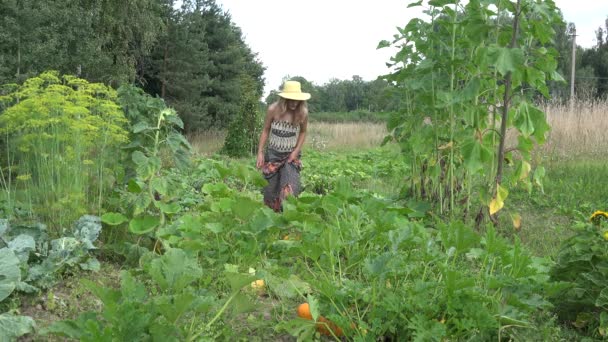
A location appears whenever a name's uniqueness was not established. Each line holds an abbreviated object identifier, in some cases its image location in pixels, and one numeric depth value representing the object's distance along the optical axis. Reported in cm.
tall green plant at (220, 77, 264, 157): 1413
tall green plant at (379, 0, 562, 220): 388
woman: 520
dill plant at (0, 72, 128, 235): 348
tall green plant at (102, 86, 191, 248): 334
